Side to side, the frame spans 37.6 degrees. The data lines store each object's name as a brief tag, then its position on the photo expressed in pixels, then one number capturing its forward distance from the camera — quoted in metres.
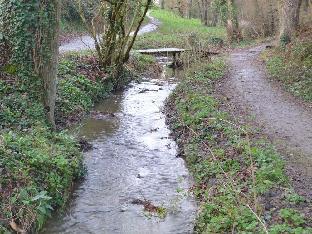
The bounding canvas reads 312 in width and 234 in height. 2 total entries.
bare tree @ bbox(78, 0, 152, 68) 17.64
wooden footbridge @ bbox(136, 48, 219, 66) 25.29
